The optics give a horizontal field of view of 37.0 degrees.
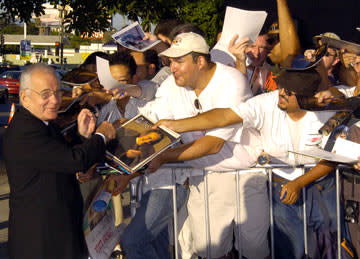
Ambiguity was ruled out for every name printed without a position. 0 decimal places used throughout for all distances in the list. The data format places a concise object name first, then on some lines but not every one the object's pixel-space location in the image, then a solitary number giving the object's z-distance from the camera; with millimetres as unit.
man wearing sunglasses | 3867
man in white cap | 3980
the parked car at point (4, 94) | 26344
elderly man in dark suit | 3146
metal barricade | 4094
